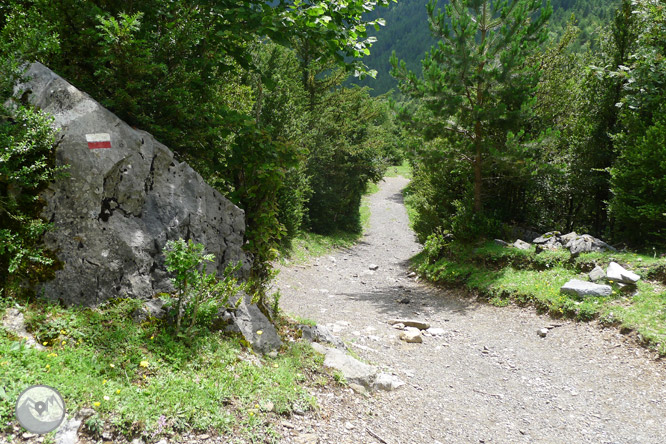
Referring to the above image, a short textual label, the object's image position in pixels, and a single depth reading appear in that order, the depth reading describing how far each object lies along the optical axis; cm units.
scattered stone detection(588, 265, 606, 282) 853
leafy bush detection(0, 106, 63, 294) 327
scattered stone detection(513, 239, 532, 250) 1124
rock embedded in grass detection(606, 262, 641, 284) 784
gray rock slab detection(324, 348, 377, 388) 482
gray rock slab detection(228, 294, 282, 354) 455
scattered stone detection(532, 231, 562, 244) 1101
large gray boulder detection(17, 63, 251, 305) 365
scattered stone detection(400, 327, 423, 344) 725
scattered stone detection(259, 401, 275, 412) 353
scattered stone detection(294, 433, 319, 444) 334
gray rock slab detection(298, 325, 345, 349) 566
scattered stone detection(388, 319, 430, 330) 814
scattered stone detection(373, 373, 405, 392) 498
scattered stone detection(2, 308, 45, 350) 306
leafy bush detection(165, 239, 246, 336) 374
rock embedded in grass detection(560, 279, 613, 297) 797
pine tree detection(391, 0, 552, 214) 1104
